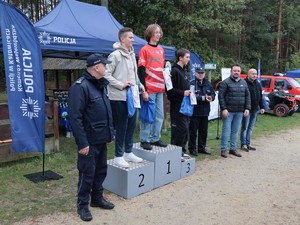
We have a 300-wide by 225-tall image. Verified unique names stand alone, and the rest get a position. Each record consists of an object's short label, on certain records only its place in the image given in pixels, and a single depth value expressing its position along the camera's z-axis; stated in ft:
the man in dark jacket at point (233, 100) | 21.21
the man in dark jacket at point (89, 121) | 11.20
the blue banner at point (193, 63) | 28.30
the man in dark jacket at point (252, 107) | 23.06
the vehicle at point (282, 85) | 47.06
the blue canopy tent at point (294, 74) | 60.54
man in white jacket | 13.78
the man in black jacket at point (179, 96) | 18.03
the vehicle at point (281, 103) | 43.33
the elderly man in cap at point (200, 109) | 21.62
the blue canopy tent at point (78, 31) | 20.48
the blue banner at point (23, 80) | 15.43
